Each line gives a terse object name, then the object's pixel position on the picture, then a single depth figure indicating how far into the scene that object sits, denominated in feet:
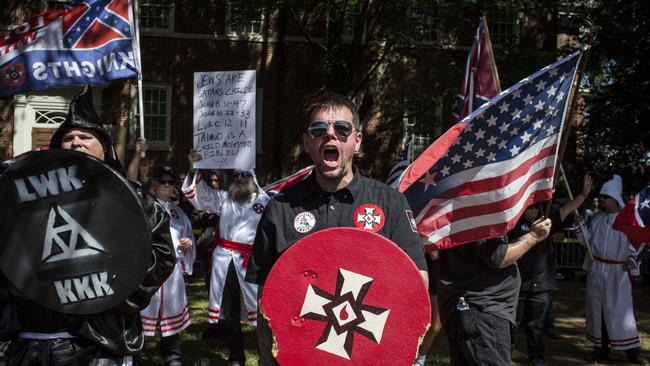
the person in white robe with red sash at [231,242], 26.84
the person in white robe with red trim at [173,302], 23.34
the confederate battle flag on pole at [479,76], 25.32
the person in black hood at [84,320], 10.61
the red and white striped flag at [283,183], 25.82
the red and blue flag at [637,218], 25.17
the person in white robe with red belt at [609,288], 28.78
